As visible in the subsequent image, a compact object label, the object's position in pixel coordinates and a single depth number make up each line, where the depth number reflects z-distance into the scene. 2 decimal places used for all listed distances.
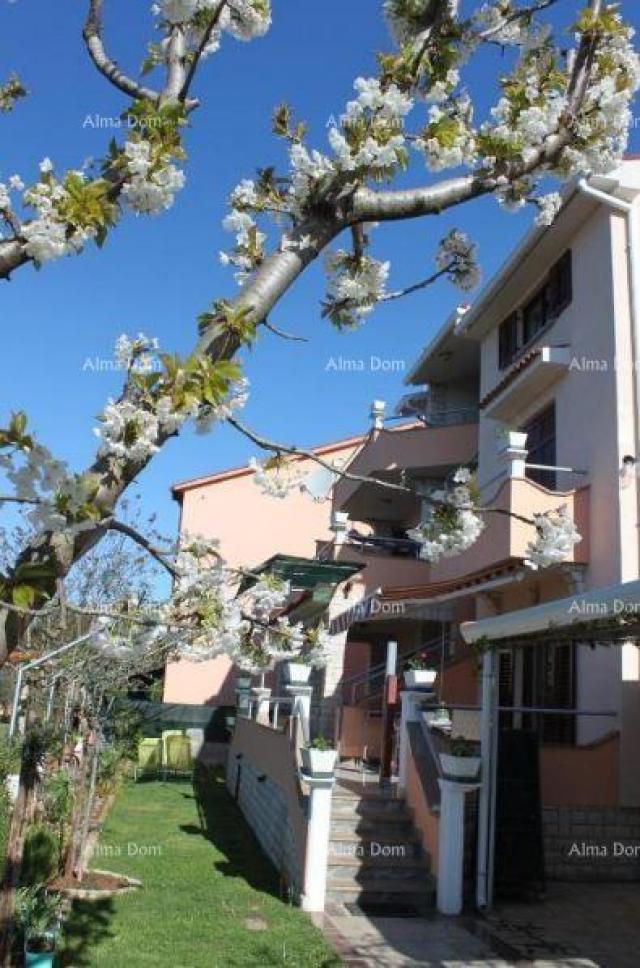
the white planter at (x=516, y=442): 14.94
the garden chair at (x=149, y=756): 22.36
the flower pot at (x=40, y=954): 6.71
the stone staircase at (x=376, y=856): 10.37
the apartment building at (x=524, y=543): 12.40
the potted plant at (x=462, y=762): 10.30
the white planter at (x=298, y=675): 12.97
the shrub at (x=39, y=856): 9.18
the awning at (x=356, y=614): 17.86
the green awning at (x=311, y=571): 16.47
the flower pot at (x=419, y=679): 12.45
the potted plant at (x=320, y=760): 10.43
